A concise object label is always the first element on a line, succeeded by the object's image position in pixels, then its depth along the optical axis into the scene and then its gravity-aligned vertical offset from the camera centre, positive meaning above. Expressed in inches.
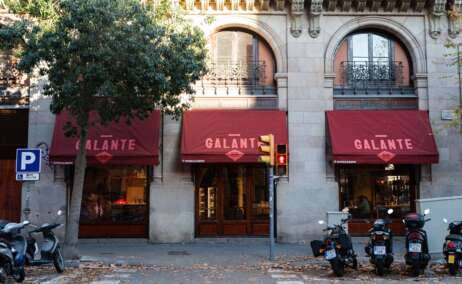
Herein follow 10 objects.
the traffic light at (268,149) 547.5 +47.3
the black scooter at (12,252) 386.0 -43.0
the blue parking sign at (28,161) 477.4 +30.7
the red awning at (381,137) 649.0 +71.9
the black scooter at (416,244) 443.8 -42.6
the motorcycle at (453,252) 443.5 -48.5
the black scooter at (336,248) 446.0 -46.1
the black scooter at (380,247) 447.2 -44.8
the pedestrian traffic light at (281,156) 554.6 +40.4
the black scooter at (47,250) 440.8 -46.9
